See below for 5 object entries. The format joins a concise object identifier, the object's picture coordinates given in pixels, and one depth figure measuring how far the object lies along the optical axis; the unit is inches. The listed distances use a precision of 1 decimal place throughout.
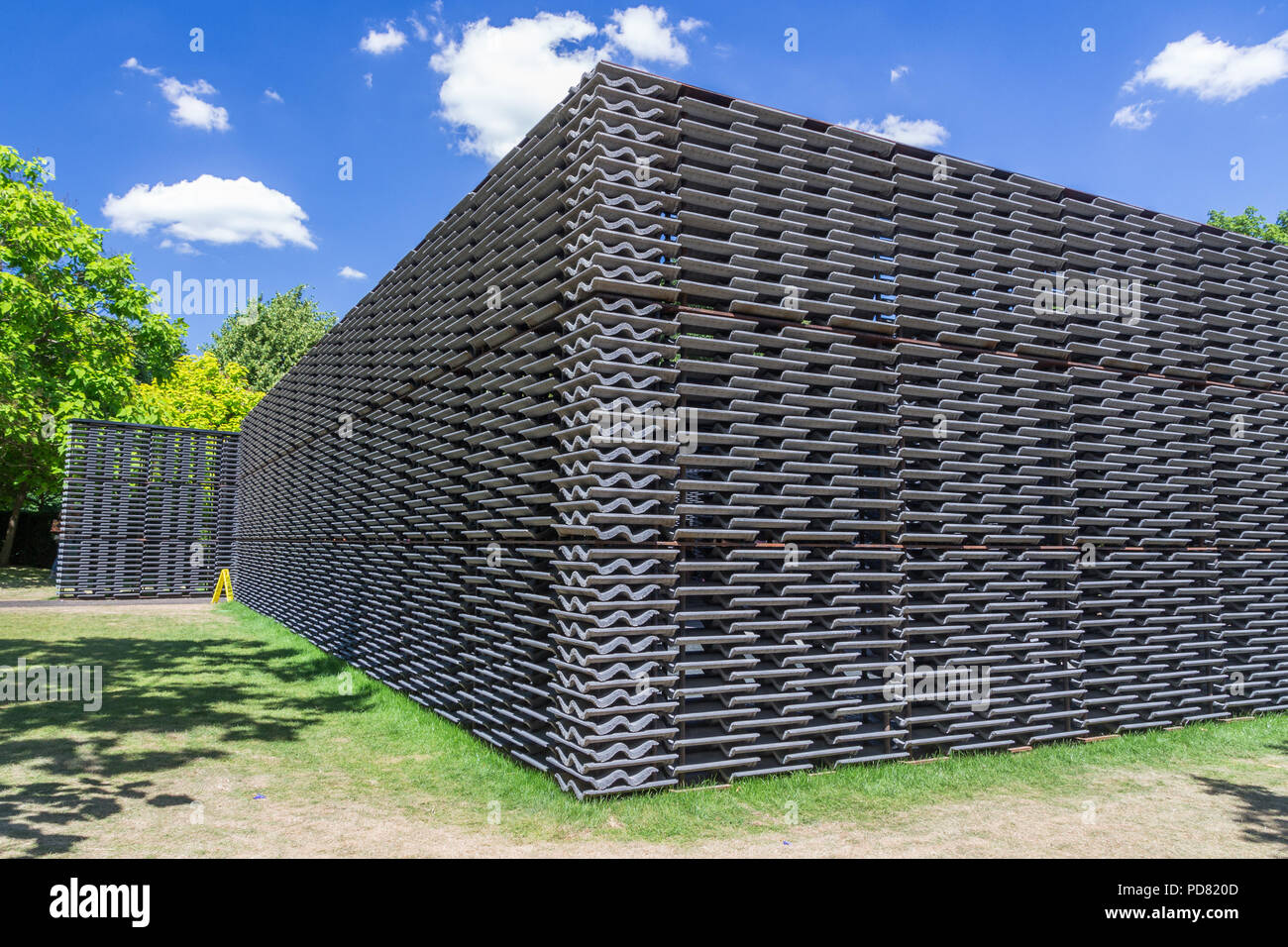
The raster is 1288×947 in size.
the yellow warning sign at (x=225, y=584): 828.0
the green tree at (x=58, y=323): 815.7
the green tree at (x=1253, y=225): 1213.1
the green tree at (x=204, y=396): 1279.5
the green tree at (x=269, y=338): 1765.5
